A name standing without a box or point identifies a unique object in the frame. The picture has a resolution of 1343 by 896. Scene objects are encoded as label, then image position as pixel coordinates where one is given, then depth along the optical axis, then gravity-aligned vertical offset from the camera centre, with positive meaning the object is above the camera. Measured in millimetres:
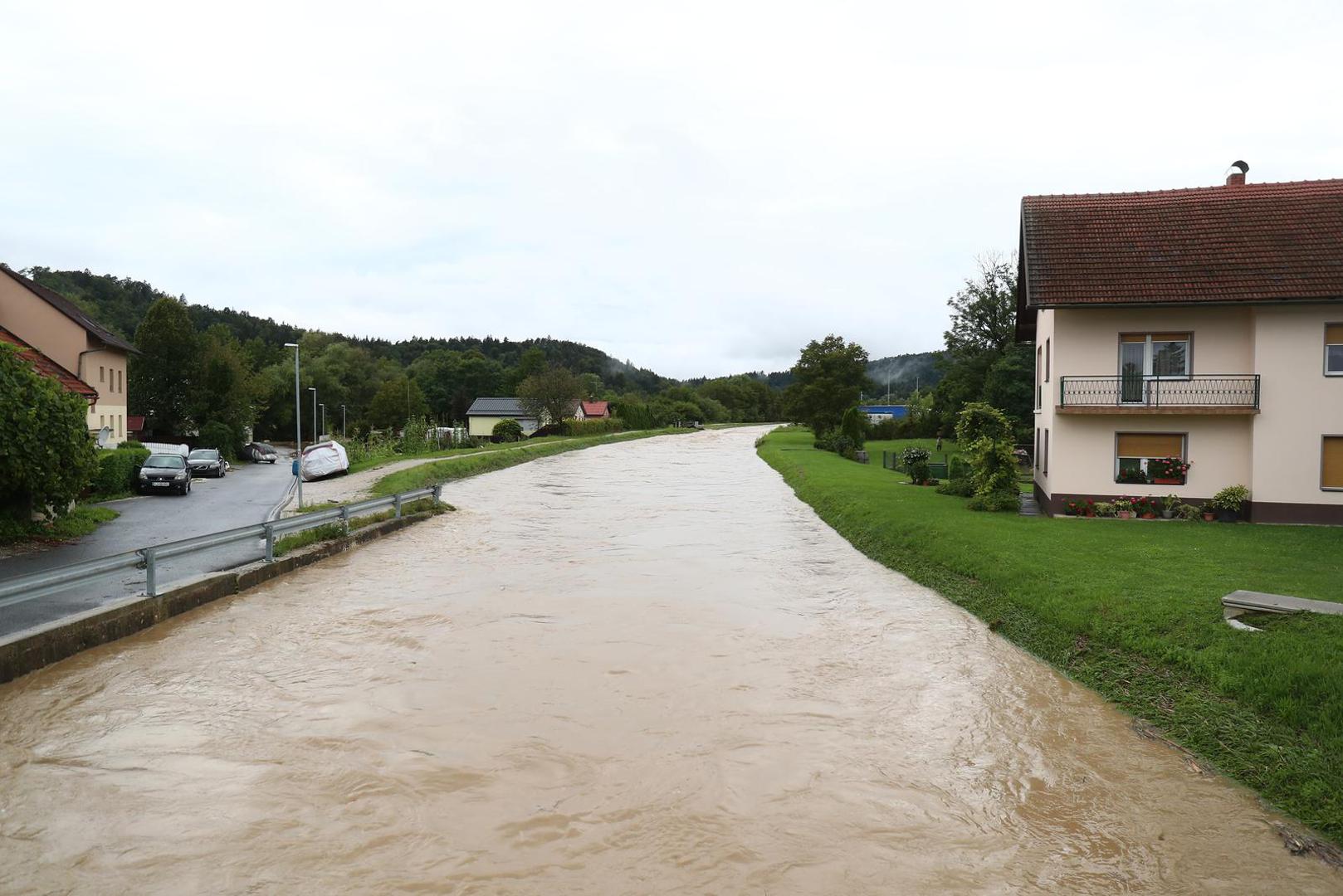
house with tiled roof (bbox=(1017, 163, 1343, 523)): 19438 +1732
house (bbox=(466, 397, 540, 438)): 105688 +1567
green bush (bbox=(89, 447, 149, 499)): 26056 -1463
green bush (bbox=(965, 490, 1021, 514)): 21859 -1998
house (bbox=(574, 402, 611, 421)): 113694 +2180
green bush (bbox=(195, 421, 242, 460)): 53594 -629
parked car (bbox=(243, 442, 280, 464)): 57469 -1814
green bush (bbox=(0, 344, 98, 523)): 15602 -283
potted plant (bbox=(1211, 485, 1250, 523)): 19719 -1801
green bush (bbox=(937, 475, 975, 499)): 24906 -1863
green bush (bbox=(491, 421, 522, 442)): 69750 -446
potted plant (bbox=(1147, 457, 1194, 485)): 20453 -1118
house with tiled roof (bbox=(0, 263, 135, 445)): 38219 +4361
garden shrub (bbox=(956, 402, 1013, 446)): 22953 -15
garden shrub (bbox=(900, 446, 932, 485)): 30203 -1491
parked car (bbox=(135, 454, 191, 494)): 28688 -1647
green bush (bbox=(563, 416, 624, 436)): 80875 -70
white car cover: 38688 -1569
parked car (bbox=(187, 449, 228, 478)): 38750 -1627
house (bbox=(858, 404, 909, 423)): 91362 +1539
